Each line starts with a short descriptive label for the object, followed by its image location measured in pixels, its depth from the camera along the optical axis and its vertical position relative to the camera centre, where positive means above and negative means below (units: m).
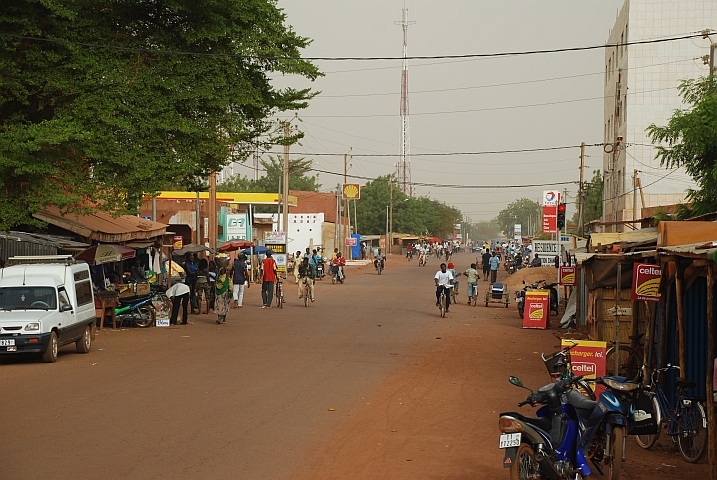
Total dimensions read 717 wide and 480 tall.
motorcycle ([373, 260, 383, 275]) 57.34 -2.50
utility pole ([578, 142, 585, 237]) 50.81 +3.33
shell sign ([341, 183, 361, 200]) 82.50 +3.98
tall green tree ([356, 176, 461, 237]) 127.44 +3.32
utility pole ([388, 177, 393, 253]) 111.69 -0.82
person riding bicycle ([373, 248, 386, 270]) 57.53 -2.00
